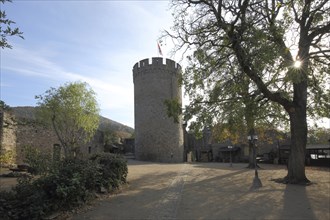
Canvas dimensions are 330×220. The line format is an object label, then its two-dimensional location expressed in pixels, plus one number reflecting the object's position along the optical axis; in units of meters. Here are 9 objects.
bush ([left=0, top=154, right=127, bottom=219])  6.54
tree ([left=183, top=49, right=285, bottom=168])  14.50
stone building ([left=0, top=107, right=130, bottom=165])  19.78
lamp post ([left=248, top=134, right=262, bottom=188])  12.62
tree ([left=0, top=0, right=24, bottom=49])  4.50
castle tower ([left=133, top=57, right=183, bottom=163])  36.75
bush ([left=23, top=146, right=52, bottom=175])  9.45
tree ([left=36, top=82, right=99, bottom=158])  22.81
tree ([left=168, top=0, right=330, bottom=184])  12.34
